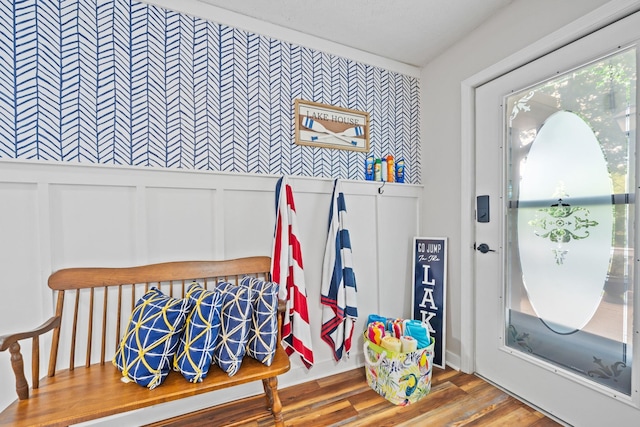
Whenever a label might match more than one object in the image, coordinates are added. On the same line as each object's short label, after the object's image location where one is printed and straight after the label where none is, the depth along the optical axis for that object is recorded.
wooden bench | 1.00
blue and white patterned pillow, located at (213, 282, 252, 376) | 1.19
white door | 1.27
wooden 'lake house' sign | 1.90
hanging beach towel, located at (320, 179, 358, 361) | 1.82
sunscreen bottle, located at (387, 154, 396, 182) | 2.15
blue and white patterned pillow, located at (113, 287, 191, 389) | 1.10
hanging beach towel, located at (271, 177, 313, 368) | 1.66
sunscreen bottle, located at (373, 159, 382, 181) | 2.11
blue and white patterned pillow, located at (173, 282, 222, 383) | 1.14
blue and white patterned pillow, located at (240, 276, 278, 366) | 1.27
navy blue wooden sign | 2.00
